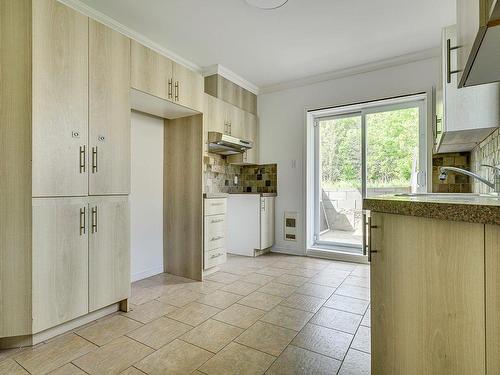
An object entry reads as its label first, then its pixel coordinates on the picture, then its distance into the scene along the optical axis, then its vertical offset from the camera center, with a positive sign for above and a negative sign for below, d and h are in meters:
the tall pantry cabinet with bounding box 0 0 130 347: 1.60 +0.14
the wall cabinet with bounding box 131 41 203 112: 2.29 +1.03
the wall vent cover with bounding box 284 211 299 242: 4.00 -0.54
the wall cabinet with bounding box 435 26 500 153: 1.65 +0.52
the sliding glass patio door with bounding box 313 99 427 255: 3.30 +0.36
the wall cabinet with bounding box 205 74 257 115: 3.50 +1.33
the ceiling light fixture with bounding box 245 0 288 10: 2.24 +1.55
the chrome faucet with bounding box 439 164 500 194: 1.45 +0.04
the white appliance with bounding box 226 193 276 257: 3.84 -0.50
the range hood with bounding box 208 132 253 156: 3.16 +0.57
